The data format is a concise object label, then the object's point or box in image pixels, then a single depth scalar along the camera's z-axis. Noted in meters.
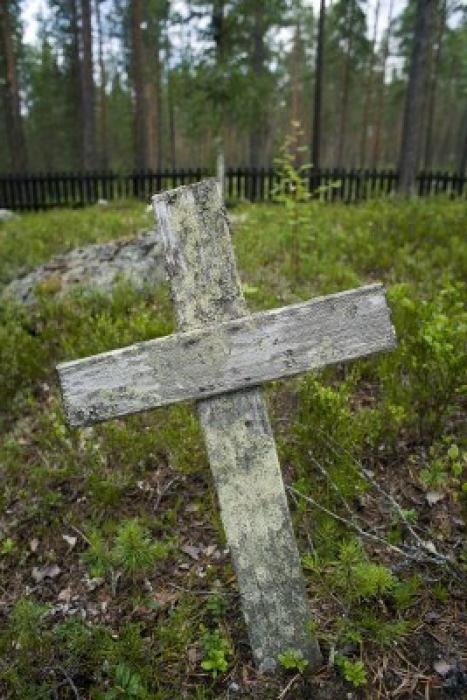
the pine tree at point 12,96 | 17.91
